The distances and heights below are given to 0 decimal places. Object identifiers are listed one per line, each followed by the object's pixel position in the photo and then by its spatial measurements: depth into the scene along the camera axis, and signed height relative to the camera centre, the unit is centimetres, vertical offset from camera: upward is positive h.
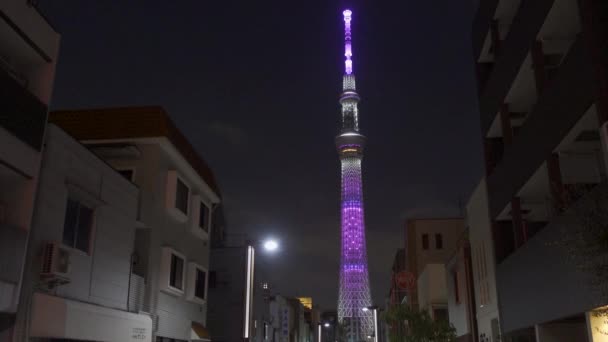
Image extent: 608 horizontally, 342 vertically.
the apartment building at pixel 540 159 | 1539 +642
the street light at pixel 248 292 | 2670 +301
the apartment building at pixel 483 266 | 2786 +450
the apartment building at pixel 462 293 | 3303 +397
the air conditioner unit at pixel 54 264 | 1551 +240
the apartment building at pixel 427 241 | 6075 +1176
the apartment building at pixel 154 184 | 2300 +671
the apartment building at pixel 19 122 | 1416 +551
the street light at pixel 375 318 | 4456 +329
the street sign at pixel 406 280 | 5368 +705
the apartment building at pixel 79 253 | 1548 +300
